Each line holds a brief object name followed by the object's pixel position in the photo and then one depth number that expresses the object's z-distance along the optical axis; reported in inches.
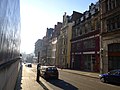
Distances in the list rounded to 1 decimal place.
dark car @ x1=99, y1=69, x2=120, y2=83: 341.9
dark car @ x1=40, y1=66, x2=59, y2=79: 401.5
